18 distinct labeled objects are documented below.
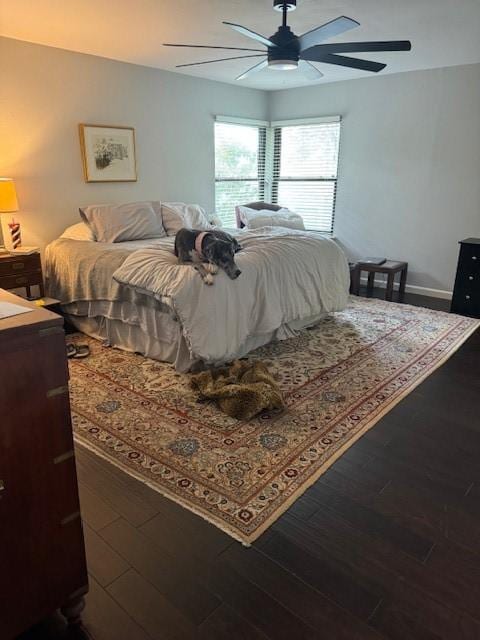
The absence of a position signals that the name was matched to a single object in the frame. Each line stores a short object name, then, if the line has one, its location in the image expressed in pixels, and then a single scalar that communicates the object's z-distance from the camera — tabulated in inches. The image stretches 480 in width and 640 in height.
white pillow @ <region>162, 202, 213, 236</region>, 187.5
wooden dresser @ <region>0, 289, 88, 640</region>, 45.4
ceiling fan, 99.7
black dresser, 175.8
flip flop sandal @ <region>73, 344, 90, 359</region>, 136.5
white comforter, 116.8
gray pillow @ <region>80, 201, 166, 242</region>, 166.9
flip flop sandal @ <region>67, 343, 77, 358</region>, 136.8
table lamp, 140.2
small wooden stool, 197.0
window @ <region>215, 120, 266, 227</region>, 235.0
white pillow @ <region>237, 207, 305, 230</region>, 205.8
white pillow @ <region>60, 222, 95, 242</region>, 163.0
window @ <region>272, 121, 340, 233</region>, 236.5
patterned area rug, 79.8
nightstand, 141.6
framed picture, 173.8
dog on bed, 121.2
